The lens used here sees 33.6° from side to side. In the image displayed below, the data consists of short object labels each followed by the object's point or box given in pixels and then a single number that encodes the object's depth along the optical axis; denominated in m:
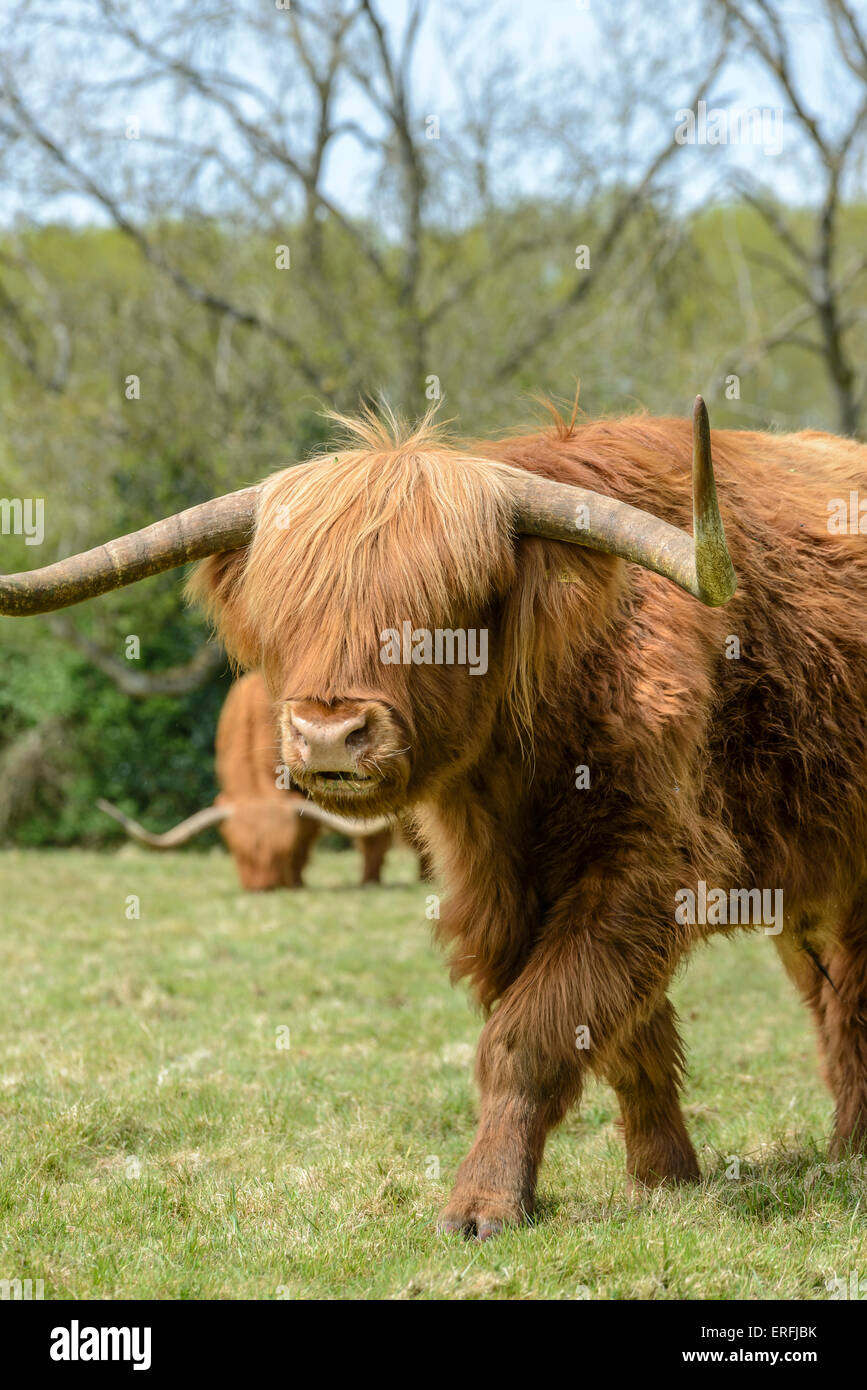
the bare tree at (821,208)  15.25
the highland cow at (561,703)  3.56
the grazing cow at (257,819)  12.36
